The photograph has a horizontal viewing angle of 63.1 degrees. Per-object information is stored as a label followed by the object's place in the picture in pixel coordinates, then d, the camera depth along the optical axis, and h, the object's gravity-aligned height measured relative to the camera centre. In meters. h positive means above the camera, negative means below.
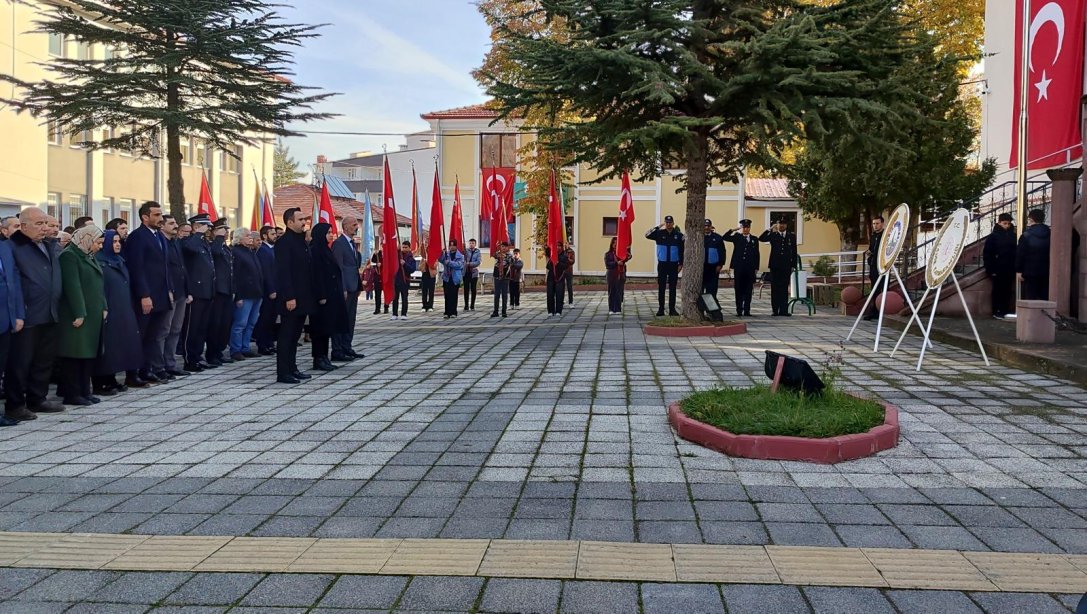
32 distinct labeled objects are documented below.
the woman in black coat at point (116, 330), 9.80 -0.64
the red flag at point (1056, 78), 16.39 +3.87
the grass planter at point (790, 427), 6.26 -1.12
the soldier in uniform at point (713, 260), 18.39 +0.35
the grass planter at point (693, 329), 15.32 -0.91
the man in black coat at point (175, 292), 11.23 -0.24
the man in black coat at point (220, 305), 12.59 -0.45
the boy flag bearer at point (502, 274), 22.44 +0.04
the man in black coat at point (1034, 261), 14.58 +0.29
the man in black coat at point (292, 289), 10.62 -0.18
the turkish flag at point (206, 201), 22.64 +1.88
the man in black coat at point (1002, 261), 16.16 +0.32
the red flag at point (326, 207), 21.73 +1.69
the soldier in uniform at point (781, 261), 19.11 +0.35
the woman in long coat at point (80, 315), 8.91 -0.43
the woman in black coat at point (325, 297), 11.16 -0.29
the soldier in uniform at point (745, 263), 19.27 +0.31
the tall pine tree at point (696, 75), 13.41 +3.22
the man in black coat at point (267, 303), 13.72 -0.46
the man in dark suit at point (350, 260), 14.02 +0.23
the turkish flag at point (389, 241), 20.19 +0.77
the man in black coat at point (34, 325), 8.34 -0.50
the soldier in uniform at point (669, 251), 19.47 +0.55
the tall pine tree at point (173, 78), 18.17 +4.20
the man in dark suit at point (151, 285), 10.41 -0.14
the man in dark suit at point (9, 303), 7.98 -0.27
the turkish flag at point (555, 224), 22.12 +1.31
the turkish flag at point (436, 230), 22.91 +1.16
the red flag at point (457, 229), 24.72 +1.32
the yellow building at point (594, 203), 44.75 +3.75
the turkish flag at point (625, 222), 21.64 +1.36
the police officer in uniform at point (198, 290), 11.93 -0.22
